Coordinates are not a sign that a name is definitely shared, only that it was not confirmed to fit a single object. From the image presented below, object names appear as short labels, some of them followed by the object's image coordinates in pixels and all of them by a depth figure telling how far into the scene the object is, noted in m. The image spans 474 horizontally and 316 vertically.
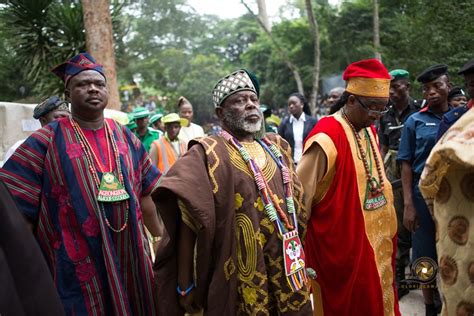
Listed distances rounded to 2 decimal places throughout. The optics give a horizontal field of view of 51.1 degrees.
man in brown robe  2.74
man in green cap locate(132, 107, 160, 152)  8.06
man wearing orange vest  7.20
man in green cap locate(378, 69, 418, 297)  5.52
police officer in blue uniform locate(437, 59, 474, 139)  3.96
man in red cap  3.61
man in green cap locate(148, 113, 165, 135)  10.82
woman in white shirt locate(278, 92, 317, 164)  8.72
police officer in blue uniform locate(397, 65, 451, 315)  4.51
